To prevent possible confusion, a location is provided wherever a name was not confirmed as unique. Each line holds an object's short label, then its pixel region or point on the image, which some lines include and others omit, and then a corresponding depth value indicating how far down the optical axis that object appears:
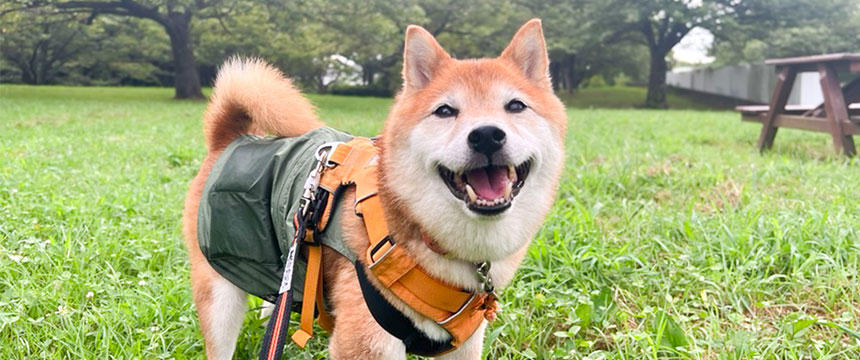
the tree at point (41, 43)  18.77
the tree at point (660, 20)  21.58
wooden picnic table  5.60
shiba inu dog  1.50
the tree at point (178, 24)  18.36
